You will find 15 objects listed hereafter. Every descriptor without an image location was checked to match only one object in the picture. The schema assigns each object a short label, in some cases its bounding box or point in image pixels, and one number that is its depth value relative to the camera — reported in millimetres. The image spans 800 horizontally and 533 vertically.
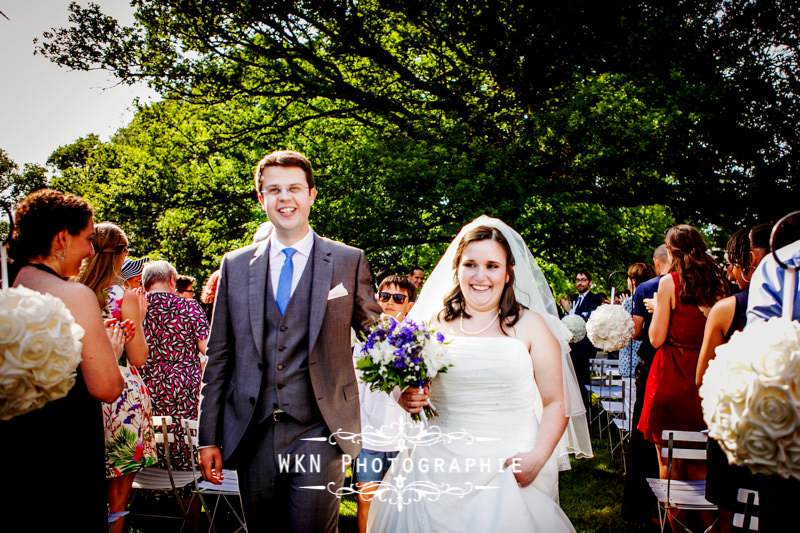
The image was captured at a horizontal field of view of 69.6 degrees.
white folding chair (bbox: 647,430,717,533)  4035
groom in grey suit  2738
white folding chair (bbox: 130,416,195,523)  4324
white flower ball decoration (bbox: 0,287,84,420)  1808
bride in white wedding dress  3002
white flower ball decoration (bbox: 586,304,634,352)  6379
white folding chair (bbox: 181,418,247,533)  4363
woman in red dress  4727
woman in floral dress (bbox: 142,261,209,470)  4875
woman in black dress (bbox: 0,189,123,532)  2230
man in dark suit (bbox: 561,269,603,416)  9367
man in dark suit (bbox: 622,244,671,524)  5352
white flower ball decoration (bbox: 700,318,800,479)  1692
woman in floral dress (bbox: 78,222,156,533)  3998
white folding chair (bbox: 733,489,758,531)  2693
